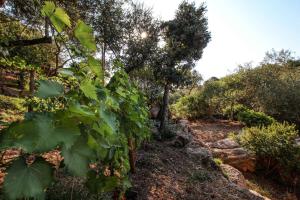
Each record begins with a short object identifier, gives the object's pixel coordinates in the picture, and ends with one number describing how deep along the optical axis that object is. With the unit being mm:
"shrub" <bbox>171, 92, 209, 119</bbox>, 18922
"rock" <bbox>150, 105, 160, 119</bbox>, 11167
